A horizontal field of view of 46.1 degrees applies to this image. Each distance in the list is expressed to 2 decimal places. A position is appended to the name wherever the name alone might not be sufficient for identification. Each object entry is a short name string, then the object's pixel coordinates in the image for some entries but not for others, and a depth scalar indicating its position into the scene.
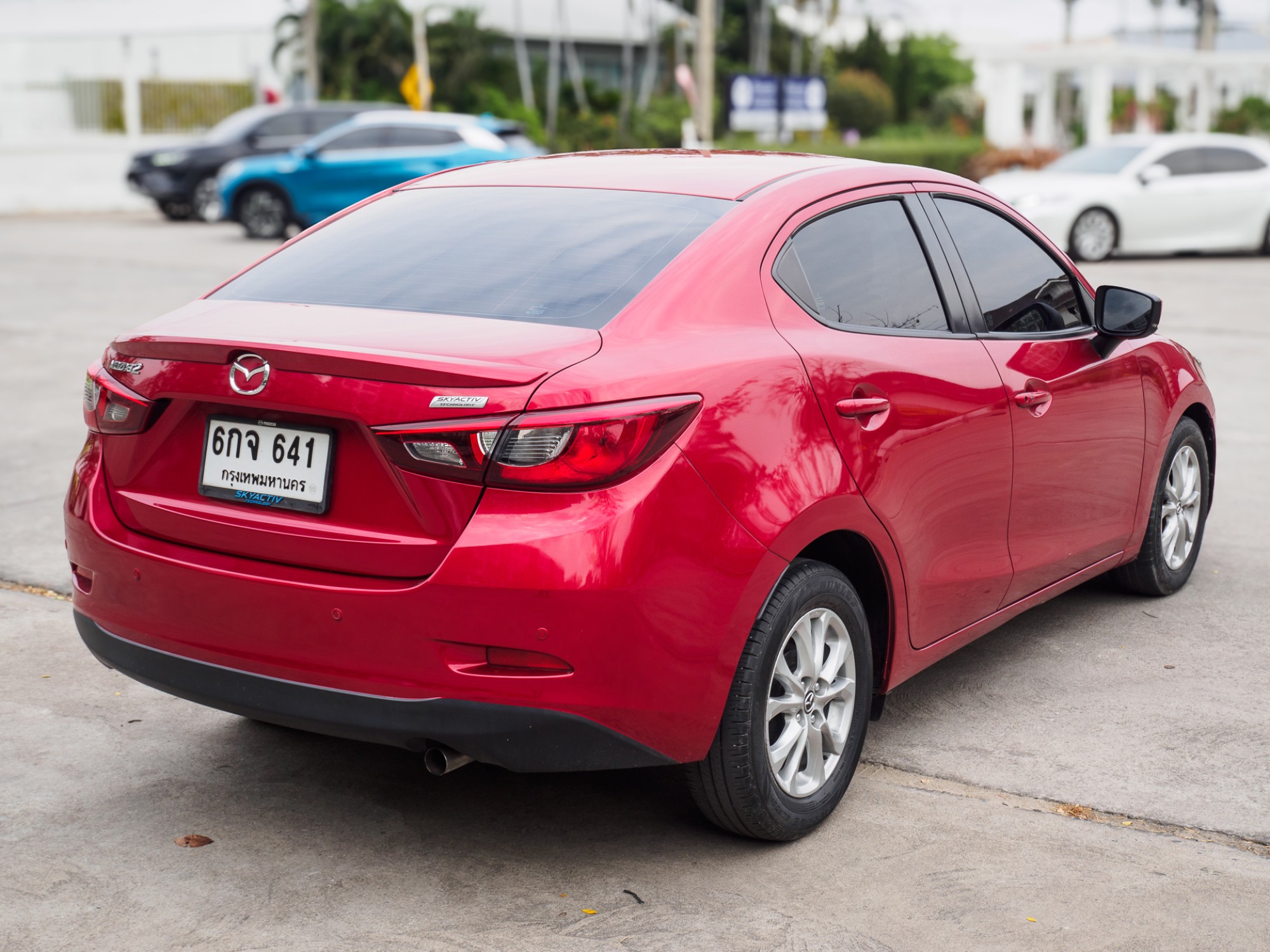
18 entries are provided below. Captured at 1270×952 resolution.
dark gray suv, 24.05
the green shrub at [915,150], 35.59
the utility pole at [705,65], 24.66
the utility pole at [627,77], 41.88
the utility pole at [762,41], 55.88
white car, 17.42
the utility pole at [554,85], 43.16
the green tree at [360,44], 41.97
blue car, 20.69
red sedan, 2.91
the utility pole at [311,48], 37.69
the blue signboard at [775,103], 33.12
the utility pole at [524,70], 44.41
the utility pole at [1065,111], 49.30
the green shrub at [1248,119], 40.84
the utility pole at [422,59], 33.88
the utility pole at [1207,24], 56.78
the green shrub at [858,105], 51.88
